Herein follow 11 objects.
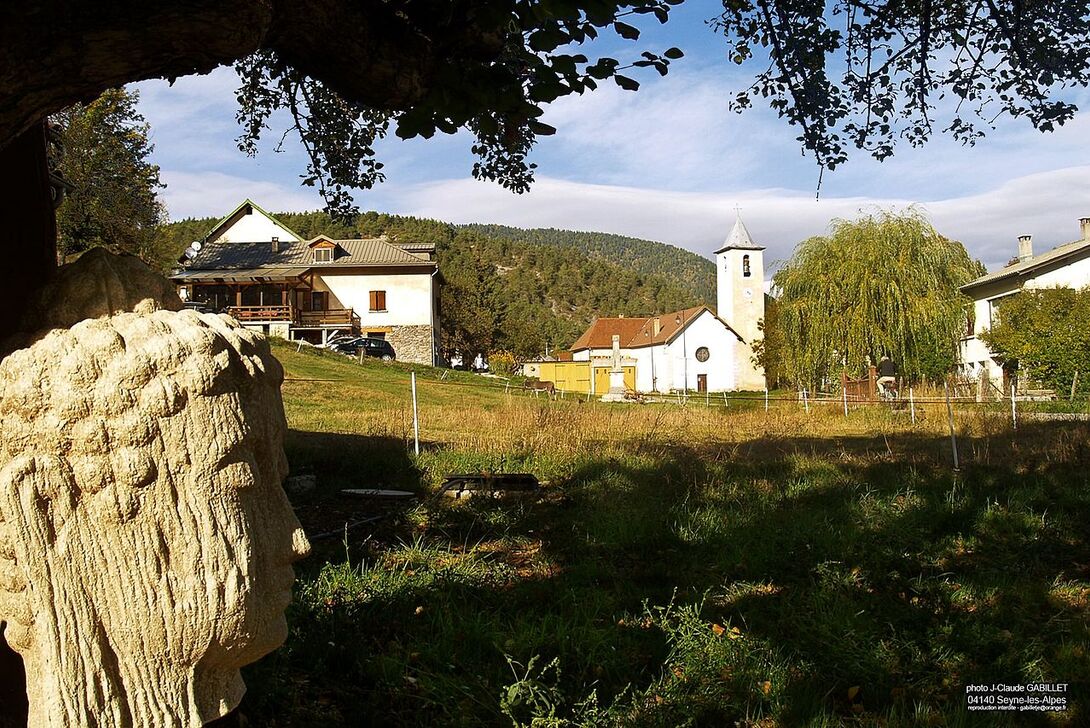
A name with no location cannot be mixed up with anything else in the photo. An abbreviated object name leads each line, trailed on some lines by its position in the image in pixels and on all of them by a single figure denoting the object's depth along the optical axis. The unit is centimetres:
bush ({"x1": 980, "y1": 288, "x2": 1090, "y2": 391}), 2434
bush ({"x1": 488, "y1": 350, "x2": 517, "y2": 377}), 5412
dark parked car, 3878
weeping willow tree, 2569
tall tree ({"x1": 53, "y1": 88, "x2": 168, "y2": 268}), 2839
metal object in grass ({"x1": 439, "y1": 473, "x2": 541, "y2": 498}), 781
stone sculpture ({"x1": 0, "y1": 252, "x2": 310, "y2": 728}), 180
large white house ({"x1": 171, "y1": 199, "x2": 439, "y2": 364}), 4291
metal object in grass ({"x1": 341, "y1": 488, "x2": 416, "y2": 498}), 794
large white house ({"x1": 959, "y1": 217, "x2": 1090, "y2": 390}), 3262
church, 5697
